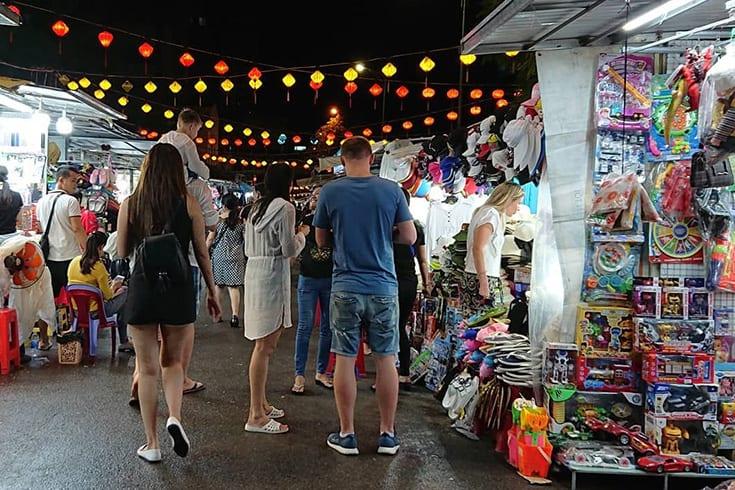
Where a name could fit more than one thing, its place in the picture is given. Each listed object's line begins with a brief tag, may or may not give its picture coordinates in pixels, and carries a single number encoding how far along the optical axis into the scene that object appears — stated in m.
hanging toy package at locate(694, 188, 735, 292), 3.85
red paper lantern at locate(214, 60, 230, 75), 13.48
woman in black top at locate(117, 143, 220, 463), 3.88
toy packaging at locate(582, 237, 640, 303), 4.07
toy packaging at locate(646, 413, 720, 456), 3.89
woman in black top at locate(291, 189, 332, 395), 5.59
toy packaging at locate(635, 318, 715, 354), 3.90
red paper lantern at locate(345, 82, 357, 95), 15.30
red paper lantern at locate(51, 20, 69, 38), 11.96
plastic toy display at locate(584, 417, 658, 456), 3.87
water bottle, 7.07
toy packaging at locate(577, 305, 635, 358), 4.09
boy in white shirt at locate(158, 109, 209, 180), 4.89
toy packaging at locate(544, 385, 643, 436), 4.08
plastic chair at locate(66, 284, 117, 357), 6.71
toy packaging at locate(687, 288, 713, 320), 3.95
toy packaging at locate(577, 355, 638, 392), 4.10
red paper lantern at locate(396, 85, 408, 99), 16.10
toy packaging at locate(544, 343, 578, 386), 4.07
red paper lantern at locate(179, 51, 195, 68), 13.88
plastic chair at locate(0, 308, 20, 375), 6.07
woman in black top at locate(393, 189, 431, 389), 5.63
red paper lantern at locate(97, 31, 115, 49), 13.29
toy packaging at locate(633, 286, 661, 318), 3.95
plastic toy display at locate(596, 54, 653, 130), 4.03
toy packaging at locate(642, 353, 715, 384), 3.89
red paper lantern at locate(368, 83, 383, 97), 16.23
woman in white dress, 4.64
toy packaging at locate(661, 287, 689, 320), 3.95
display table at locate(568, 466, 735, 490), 3.70
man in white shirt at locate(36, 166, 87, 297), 6.88
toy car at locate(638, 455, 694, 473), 3.70
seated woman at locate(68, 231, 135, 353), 6.65
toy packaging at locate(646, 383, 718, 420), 3.88
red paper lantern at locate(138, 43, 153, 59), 13.43
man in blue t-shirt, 4.18
